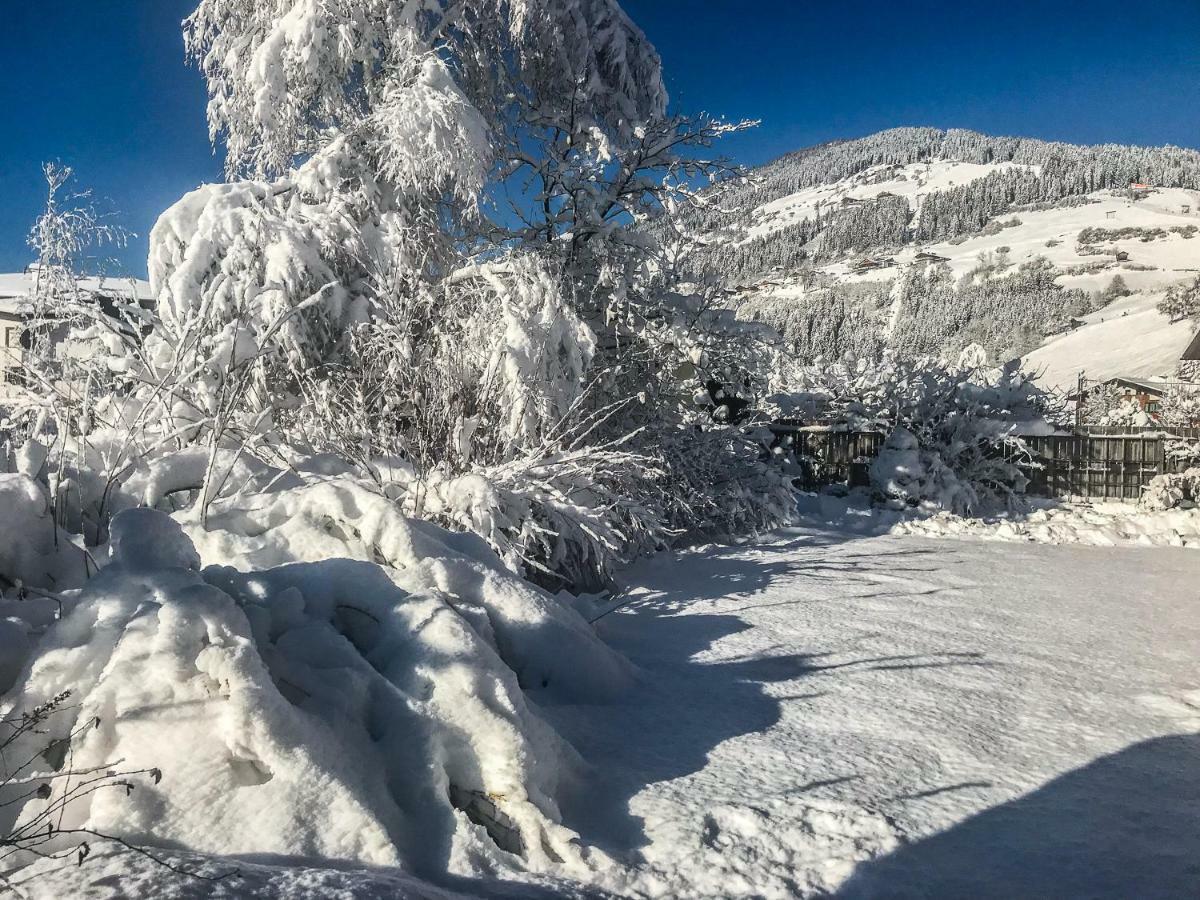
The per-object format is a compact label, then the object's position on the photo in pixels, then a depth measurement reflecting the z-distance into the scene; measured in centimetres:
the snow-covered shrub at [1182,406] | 971
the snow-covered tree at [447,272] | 477
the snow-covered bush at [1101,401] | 2073
